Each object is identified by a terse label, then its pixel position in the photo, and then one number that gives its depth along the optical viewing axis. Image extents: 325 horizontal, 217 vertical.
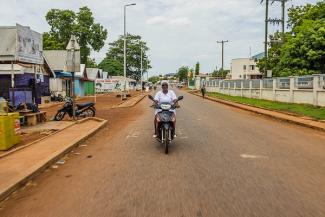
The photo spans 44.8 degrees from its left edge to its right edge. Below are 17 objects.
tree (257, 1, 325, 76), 31.34
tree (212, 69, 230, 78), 140.55
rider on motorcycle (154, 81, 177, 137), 9.84
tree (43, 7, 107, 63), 73.56
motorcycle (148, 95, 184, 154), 9.20
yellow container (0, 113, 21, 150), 10.05
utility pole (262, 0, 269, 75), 41.12
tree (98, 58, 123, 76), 108.94
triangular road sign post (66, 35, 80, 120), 16.06
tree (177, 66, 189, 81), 170.19
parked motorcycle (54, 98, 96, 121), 17.95
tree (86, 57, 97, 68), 99.38
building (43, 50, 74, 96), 39.67
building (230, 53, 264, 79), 108.53
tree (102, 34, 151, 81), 119.00
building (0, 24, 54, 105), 16.28
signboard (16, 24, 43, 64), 16.37
